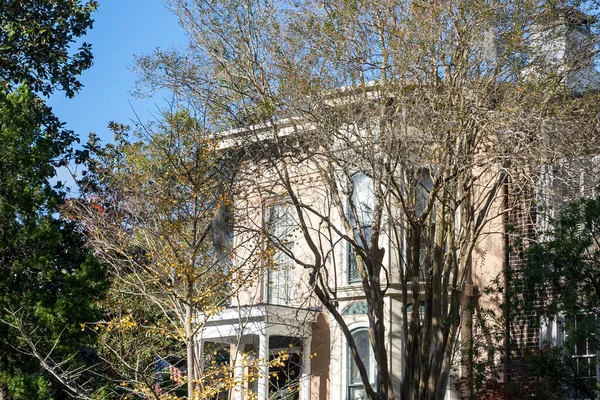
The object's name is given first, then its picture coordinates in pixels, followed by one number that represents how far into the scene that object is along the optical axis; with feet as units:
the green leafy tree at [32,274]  66.95
